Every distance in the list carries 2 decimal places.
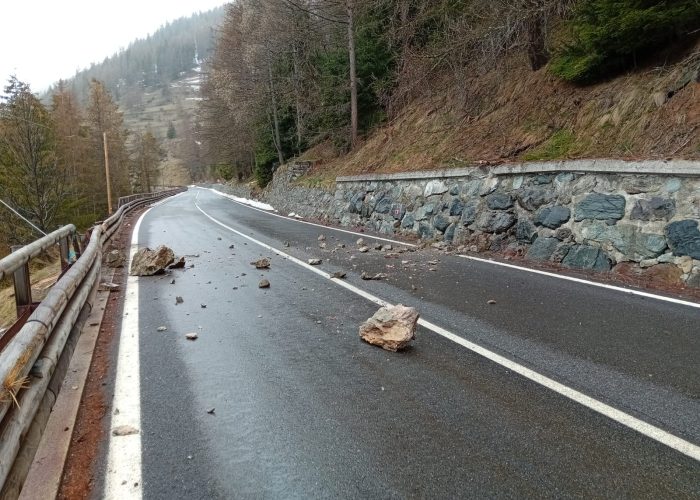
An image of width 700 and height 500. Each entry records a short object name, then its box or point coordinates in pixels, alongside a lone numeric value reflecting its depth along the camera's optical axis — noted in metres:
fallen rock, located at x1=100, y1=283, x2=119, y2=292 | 7.31
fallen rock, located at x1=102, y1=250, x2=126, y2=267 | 9.52
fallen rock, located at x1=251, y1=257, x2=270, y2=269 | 8.64
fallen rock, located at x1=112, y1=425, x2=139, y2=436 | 3.06
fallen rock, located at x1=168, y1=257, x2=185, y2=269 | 8.96
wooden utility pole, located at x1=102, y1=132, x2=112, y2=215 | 32.40
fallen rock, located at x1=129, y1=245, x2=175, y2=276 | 8.40
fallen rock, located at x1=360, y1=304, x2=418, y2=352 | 4.41
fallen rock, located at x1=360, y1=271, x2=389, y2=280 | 7.42
